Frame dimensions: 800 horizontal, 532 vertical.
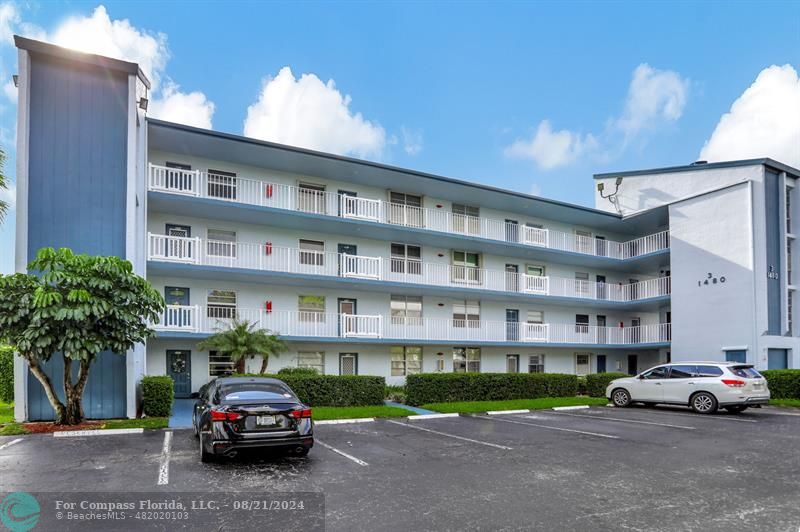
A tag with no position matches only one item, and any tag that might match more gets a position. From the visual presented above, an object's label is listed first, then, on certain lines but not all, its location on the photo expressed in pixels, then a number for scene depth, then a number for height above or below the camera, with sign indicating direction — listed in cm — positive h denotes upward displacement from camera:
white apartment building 1461 +185
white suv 1573 -299
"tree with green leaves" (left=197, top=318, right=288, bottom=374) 1734 -166
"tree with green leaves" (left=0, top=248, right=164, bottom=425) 1180 -41
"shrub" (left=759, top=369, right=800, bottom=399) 2012 -349
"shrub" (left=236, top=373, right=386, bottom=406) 1656 -314
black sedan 812 -207
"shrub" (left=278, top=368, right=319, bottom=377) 1845 -278
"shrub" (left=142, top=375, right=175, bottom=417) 1418 -282
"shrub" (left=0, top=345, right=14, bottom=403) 1823 -289
